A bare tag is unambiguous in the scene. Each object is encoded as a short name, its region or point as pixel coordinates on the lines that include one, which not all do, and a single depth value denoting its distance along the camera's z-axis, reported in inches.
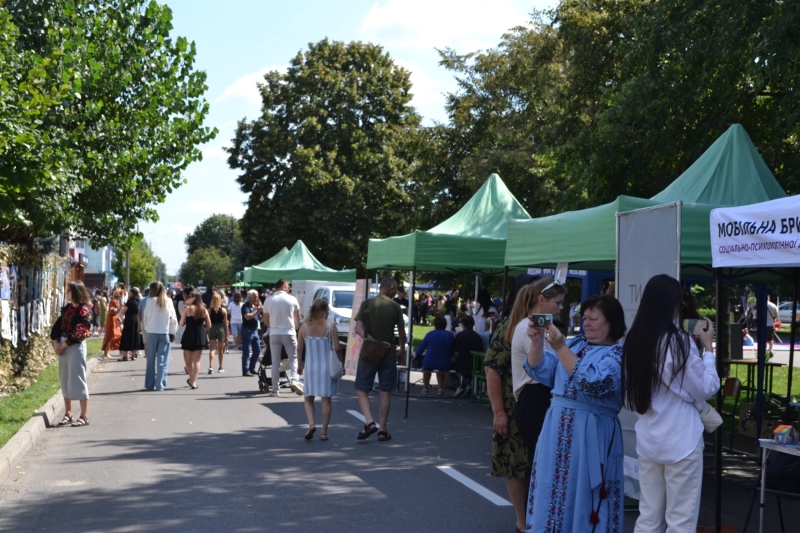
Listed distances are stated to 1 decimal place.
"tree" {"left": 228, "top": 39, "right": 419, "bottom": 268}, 1812.3
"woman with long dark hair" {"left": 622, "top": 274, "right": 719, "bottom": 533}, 190.2
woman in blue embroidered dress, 194.7
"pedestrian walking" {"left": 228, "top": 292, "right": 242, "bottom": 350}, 1033.2
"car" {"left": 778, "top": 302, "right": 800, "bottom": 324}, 2300.7
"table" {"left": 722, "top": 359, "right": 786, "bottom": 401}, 475.5
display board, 284.2
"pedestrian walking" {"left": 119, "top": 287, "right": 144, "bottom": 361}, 908.0
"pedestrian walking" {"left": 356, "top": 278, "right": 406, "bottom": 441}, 423.5
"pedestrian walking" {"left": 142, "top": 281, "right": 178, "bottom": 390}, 616.4
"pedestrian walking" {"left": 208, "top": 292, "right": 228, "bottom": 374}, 784.3
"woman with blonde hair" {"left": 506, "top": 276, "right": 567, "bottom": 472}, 227.9
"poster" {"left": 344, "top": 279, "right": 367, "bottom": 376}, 668.7
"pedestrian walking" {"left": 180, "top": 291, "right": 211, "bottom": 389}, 642.2
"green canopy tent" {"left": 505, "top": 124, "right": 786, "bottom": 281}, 362.9
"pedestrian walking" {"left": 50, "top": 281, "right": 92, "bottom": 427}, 447.5
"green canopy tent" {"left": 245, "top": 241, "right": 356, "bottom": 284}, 1222.9
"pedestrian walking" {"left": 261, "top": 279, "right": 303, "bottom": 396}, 619.5
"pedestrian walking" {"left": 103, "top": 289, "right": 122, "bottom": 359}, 960.9
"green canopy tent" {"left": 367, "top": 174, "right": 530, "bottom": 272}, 560.1
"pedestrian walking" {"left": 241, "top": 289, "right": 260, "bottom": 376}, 732.7
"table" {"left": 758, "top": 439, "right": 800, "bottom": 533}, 232.1
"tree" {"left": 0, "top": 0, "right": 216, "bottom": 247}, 608.1
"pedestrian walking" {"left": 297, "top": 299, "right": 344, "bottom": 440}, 420.8
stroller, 631.8
